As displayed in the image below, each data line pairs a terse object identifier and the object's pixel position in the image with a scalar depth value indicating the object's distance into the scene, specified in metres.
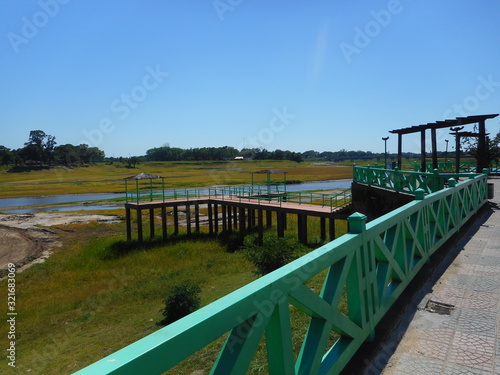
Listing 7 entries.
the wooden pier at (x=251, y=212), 18.20
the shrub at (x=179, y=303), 9.76
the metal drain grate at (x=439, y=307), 3.70
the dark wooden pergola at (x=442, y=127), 12.86
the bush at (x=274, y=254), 12.62
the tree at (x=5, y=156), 97.38
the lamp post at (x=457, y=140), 18.61
